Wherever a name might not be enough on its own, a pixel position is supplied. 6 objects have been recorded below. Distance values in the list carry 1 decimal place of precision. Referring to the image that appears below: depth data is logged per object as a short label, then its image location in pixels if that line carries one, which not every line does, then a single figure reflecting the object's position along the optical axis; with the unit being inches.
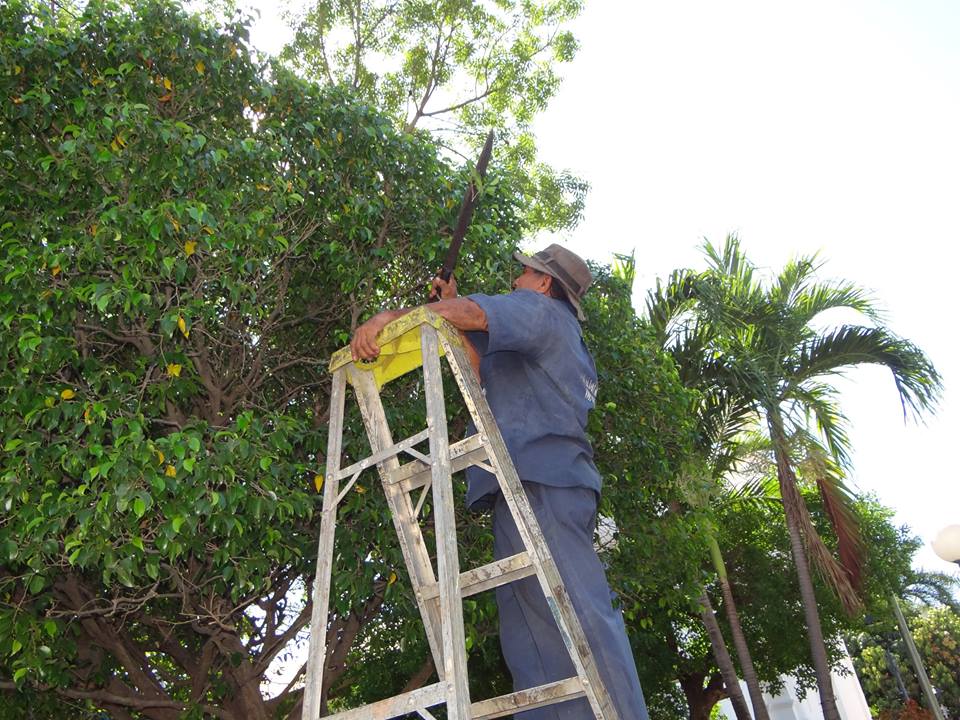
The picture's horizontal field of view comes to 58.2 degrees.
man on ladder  128.0
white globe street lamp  373.1
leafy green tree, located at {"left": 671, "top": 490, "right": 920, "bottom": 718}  628.1
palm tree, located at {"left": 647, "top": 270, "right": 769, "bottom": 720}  459.2
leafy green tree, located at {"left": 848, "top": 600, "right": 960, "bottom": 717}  1393.9
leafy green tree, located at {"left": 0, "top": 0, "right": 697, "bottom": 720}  176.2
